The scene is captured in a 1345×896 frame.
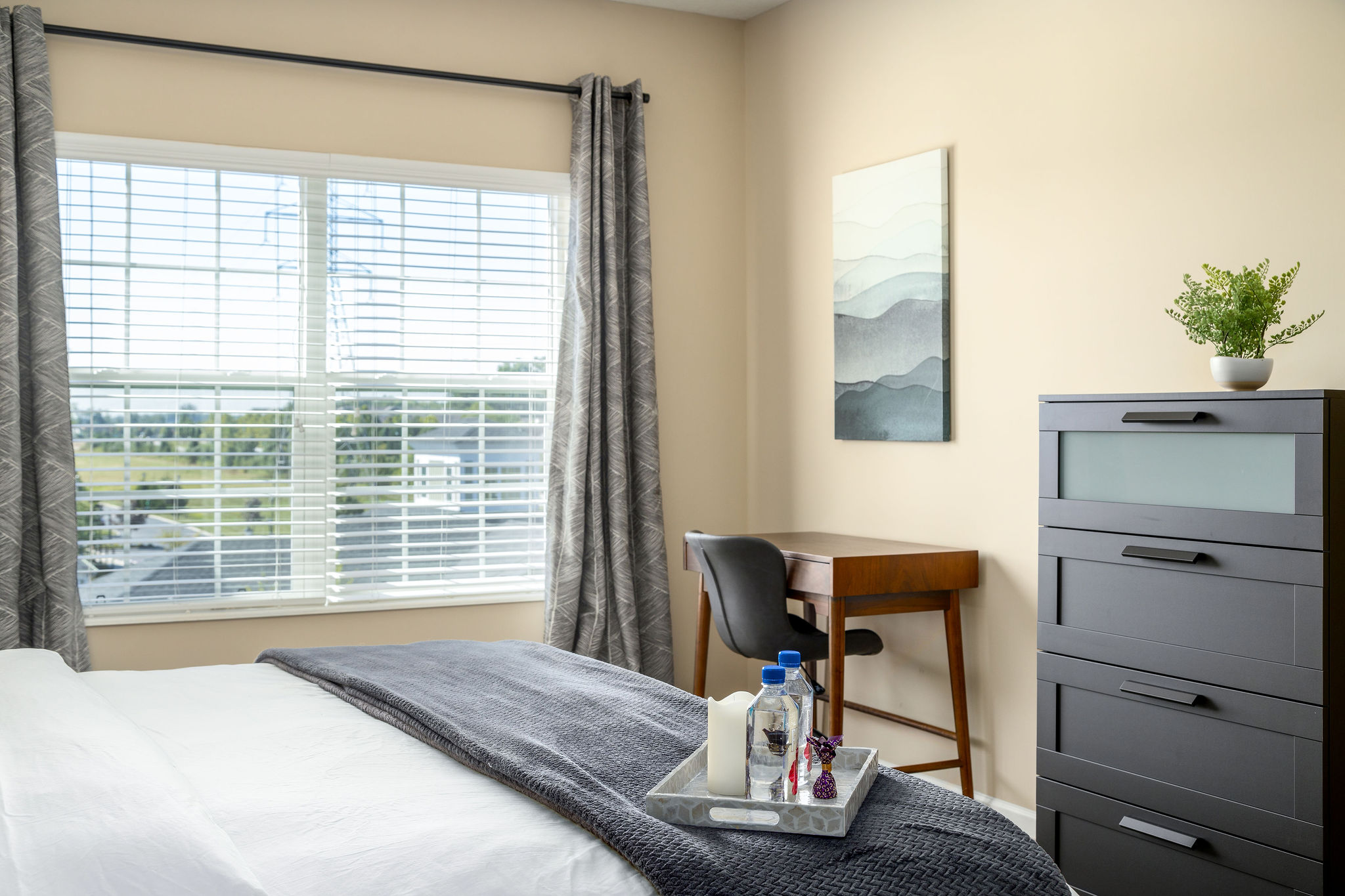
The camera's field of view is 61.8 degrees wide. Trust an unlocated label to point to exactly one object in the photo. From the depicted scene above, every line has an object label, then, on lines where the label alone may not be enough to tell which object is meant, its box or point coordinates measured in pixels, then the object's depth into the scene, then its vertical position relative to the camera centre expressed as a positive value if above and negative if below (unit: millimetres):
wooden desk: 3301 -425
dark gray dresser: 2199 -427
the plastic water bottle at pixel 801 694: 1670 -383
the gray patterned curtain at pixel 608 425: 4184 +76
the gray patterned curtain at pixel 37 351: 3430 +293
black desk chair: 3375 -481
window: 3684 +255
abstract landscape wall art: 3652 +496
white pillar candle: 1584 -434
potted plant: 2439 +271
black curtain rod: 3572 +1332
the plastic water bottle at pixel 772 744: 1603 -432
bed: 1276 -528
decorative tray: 1499 -498
